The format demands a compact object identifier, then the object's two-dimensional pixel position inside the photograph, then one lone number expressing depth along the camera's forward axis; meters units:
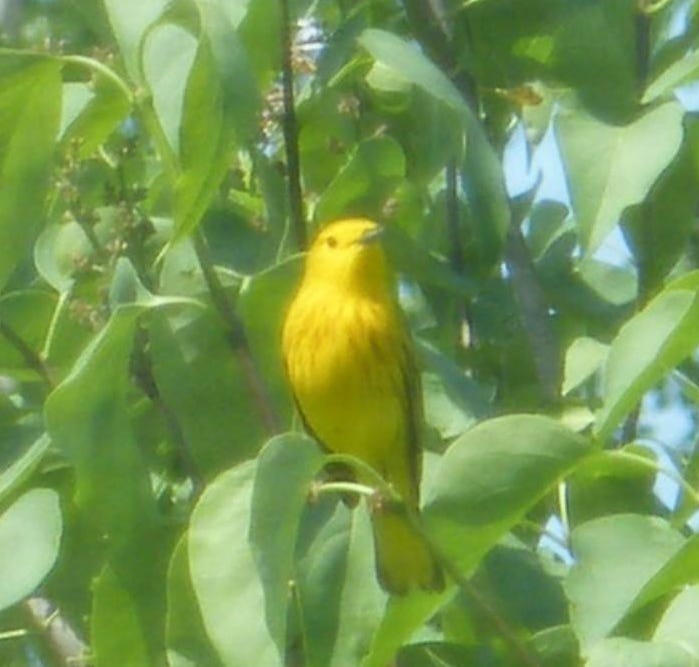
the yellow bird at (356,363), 5.62
